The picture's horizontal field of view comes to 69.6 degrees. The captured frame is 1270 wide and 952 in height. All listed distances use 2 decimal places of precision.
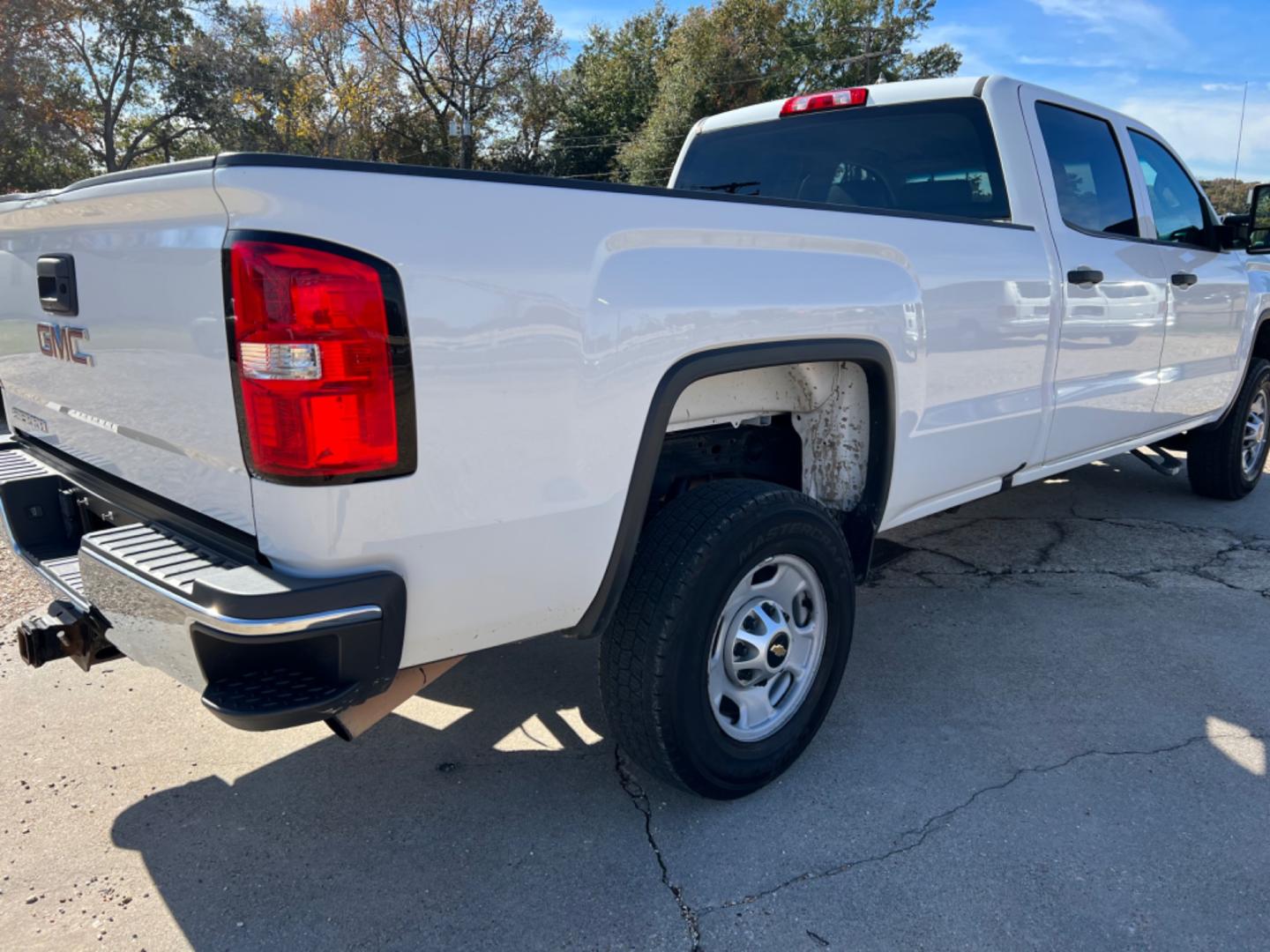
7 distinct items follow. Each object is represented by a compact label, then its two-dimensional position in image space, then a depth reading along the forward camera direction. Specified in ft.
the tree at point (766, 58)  106.01
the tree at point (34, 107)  71.56
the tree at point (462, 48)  102.42
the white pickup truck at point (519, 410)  5.59
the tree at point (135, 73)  80.33
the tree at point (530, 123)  108.68
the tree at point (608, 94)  116.16
